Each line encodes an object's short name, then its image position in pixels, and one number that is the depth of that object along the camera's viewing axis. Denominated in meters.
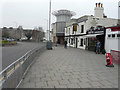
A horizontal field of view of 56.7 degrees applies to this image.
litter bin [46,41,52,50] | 19.63
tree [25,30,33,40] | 77.75
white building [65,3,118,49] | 20.06
